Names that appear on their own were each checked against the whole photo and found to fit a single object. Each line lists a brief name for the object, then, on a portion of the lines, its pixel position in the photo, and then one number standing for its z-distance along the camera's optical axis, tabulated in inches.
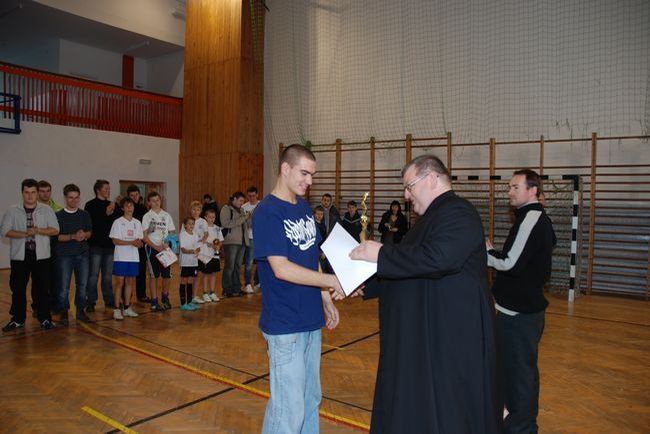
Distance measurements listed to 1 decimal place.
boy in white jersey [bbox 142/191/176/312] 256.4
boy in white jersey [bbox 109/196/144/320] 242.8
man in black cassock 69.1
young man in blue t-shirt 88.3
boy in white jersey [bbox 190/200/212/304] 277.4
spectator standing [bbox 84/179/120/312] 256.4
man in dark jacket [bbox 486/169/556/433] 113.9
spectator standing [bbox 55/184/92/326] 234.5
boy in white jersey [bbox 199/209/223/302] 283.9
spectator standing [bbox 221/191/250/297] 308.8
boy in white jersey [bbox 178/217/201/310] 270.1
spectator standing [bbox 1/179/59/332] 213.8
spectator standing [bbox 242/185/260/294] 327.5
